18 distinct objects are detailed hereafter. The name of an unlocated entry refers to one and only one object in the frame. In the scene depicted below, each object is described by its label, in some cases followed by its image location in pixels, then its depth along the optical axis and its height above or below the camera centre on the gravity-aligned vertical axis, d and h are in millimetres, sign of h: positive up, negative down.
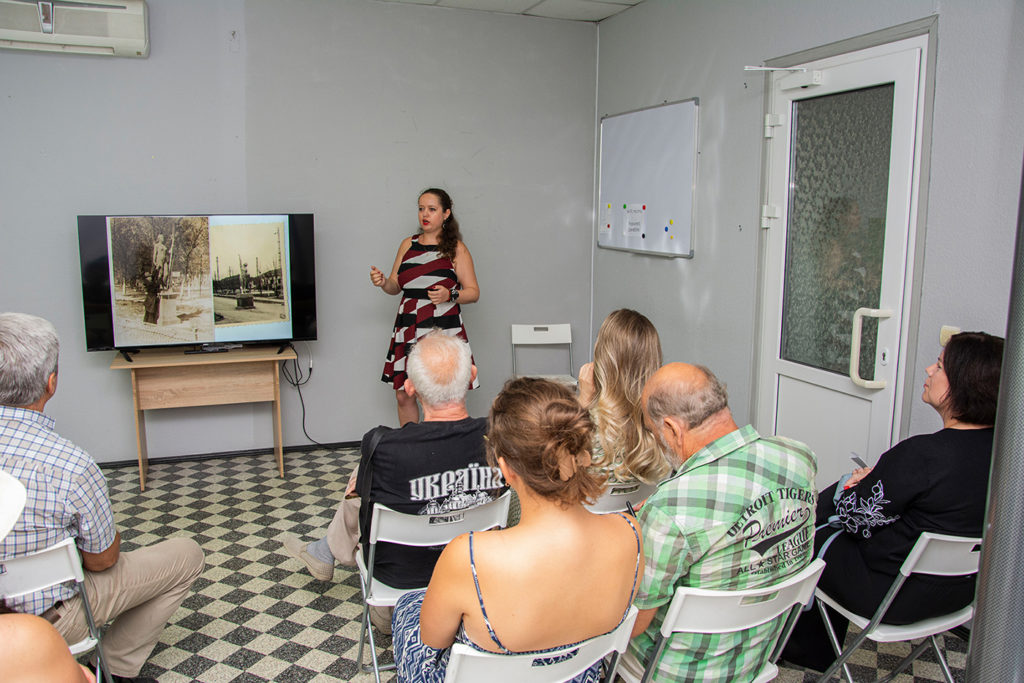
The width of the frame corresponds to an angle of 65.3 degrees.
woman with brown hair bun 1584 -650
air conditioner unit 4363 +1132
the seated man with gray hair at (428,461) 2414 -686
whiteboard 4750 +348
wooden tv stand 4684 -881
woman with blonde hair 2658 -561
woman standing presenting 4914 -272
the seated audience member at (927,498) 2221 -739
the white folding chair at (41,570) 2064 -883
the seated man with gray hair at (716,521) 1860 -666
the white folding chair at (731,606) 1830 -874
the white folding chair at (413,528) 2441 -916
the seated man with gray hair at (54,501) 2143 -737
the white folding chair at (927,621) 2143 -1053
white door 3322 -59
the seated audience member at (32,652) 1370 -728
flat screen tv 4586 -287
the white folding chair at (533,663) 1609 -880
